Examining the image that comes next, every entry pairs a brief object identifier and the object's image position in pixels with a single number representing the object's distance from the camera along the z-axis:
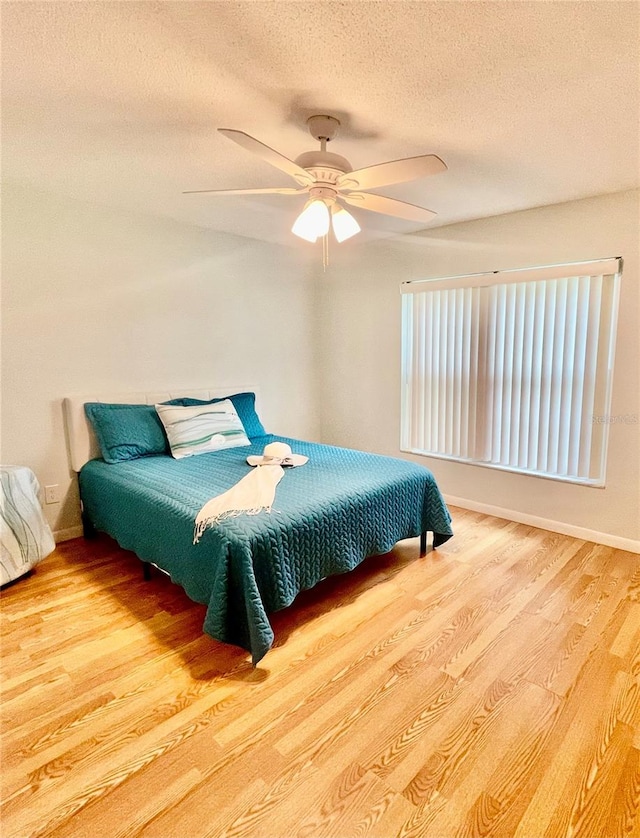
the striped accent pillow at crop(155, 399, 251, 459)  3.03
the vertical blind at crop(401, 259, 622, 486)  2.88
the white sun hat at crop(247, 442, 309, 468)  2.79
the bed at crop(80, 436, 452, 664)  1.83
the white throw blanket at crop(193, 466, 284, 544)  1.97
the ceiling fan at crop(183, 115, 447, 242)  1.67
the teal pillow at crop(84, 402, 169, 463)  2.90
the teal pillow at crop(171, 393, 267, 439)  3.63
